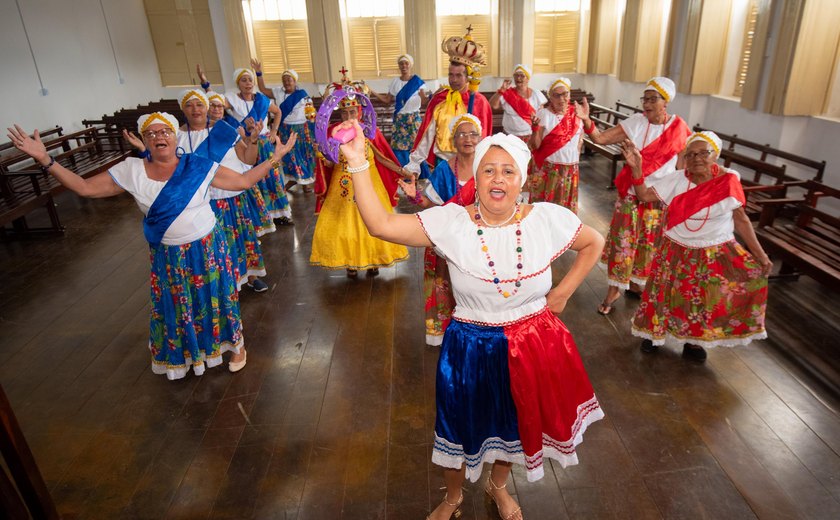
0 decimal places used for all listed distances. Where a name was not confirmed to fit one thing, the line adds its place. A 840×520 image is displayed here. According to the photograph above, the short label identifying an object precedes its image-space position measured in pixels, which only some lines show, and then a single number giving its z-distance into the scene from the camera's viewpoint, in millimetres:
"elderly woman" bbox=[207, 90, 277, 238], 4457
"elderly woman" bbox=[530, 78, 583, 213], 4449
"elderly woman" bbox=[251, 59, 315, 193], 7027
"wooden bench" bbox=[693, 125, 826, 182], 4900
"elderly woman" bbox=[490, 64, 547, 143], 5914
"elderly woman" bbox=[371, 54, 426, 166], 7195
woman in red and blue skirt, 1795
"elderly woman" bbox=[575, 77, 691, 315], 3660
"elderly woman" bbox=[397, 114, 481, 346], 3006
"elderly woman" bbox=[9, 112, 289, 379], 2850
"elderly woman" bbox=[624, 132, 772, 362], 2900
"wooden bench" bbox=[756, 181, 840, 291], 3539
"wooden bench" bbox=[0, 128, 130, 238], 5514
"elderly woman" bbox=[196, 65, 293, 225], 5701
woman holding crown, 4273
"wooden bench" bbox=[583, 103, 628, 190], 6770
